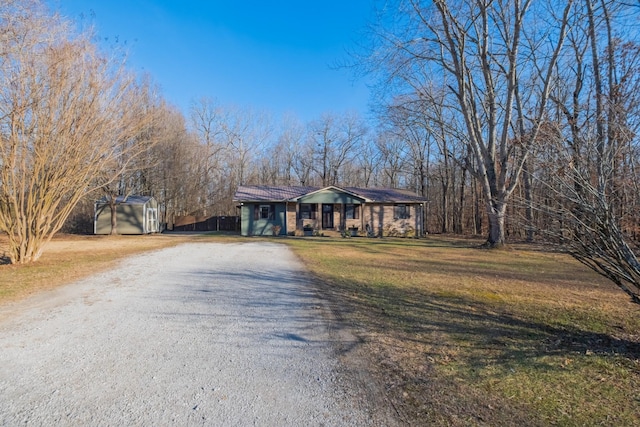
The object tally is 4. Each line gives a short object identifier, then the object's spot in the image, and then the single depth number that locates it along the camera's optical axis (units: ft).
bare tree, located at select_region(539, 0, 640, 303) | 11.87
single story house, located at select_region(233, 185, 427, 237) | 79.10
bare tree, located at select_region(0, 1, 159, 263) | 28.50
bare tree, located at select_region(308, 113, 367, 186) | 131.64
